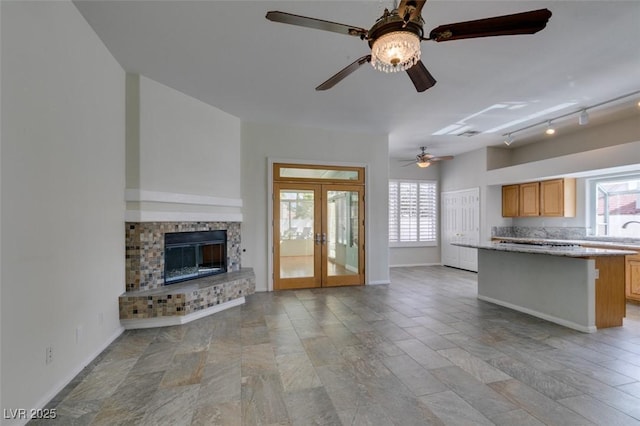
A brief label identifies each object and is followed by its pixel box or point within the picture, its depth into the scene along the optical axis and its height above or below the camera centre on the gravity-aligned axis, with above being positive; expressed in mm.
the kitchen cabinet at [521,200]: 6820 +369
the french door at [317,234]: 5797 -376
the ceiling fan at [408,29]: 1886 +1228
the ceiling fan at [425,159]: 6718 +1275
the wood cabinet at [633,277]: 4965 -1035
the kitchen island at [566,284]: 3752 -942
